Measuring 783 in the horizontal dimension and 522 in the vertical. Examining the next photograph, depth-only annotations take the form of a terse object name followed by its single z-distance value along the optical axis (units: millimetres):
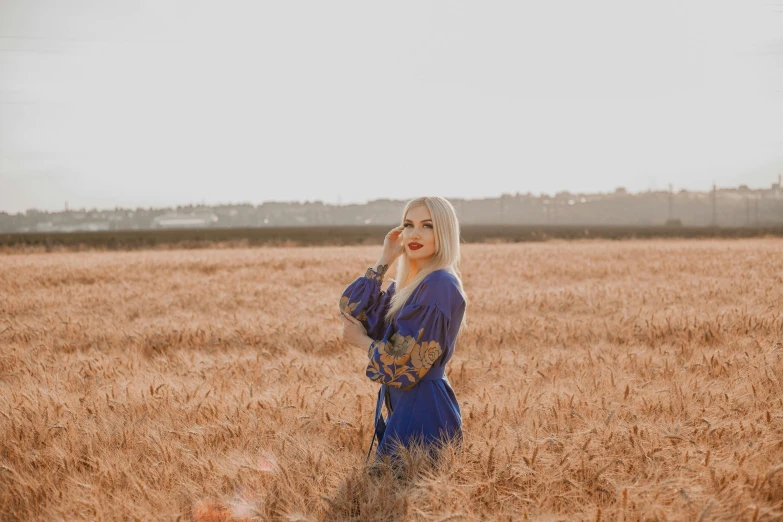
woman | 2727
